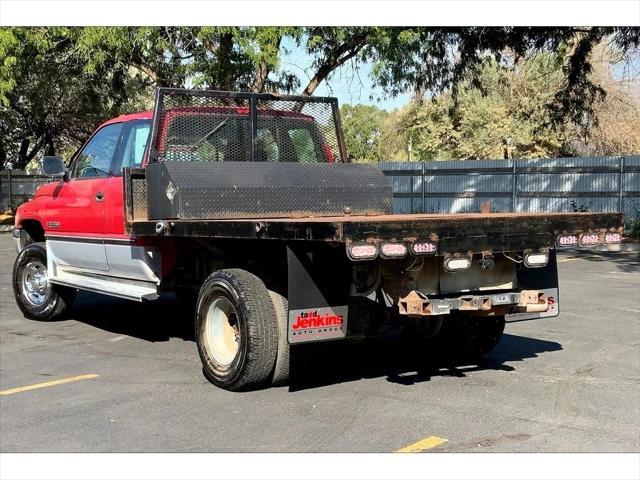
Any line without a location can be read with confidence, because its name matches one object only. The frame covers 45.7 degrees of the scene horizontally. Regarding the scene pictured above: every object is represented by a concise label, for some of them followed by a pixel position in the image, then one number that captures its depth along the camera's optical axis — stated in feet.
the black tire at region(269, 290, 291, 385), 18.90
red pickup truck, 17.84
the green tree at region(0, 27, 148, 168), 60.38
